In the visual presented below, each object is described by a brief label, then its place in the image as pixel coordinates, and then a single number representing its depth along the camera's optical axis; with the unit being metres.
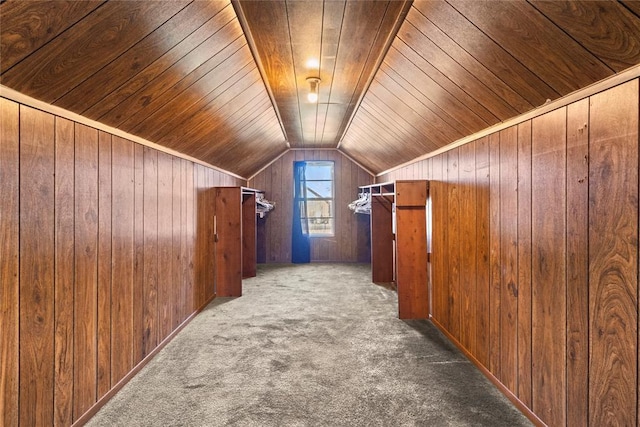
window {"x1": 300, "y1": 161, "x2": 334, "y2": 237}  6.84
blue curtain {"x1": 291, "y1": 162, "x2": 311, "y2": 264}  6.73
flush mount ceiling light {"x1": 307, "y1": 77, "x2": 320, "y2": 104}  2.84
